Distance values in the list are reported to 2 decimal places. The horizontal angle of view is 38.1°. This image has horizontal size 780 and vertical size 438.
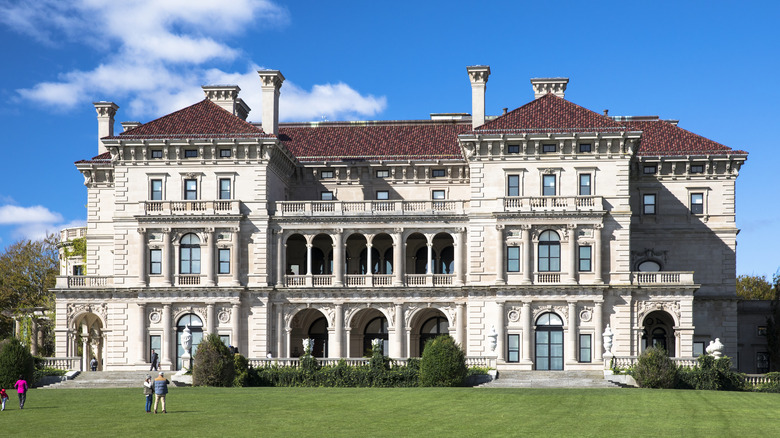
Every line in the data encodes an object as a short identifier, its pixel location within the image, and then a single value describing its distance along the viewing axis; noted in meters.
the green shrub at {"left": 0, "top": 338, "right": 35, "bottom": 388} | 55.50
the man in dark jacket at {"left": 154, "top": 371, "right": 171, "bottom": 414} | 41.47
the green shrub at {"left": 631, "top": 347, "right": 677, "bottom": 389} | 56.19
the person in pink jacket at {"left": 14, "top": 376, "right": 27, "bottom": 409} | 44.09
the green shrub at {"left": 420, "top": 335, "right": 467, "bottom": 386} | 56.28
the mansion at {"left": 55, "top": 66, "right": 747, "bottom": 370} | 68.62
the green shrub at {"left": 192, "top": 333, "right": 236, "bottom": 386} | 55.94
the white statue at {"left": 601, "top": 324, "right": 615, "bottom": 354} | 63.12
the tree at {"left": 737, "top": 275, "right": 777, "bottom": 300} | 105.69
